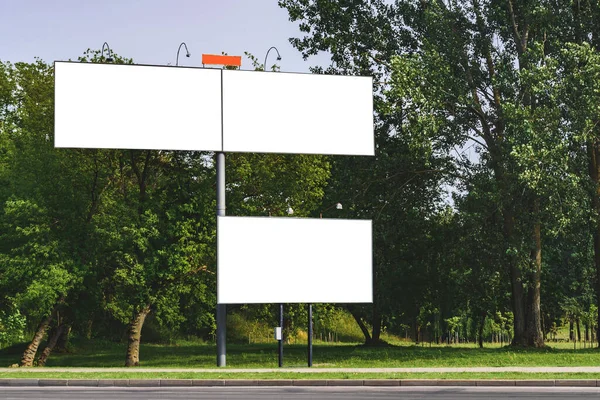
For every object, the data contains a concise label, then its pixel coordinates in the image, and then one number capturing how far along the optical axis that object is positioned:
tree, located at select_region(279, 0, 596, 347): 31.78
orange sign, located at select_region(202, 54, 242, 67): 29.20
